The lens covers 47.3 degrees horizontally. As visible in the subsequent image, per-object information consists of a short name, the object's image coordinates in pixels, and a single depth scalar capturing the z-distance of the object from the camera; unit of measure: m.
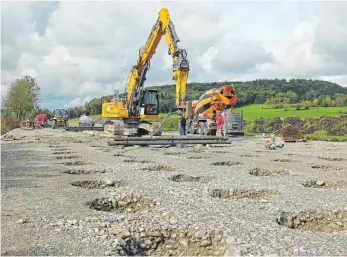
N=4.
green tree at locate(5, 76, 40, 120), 67.19
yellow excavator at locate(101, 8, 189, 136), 26.38
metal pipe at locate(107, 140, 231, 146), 20.97
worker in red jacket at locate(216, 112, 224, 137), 26.46
